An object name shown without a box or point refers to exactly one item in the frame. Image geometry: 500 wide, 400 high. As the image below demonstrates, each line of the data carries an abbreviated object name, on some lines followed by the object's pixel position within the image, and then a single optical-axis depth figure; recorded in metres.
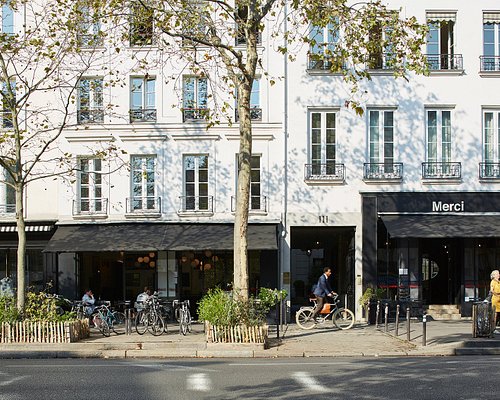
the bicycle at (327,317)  21.83
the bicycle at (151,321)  20.77
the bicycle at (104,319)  20.81
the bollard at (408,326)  17.99
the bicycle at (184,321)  20.81
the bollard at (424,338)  17.19
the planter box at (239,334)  17.75
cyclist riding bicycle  21.70
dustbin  18.09
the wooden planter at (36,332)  18.30
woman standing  19.19
